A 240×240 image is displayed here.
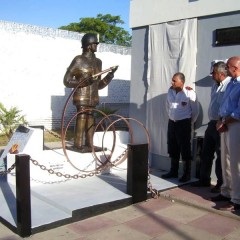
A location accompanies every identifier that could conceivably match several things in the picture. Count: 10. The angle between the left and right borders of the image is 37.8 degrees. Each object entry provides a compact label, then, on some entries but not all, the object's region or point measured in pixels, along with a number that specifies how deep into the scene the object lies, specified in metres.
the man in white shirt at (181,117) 5.75
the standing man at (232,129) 4.37
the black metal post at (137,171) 4.86
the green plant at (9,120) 10.64
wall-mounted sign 5.61
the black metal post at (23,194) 3.81
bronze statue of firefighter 6.21
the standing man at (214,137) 5.07
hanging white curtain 6.18
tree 30.38
